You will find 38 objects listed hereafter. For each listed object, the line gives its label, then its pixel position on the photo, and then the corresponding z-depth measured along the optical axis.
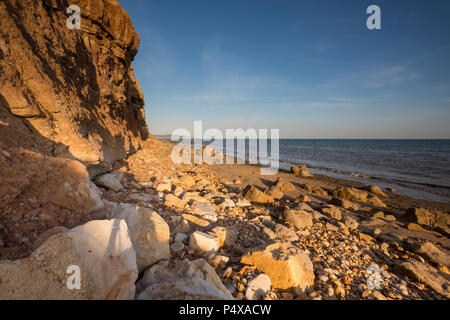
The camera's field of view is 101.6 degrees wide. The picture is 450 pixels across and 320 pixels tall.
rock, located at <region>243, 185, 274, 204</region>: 6.99
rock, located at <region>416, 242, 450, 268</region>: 4.31
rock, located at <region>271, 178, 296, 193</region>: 9.98
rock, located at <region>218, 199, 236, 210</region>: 5.41
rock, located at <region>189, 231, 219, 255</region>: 2.87
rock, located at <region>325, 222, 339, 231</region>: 5.22
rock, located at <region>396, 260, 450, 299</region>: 3.40
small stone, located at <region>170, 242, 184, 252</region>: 2.78
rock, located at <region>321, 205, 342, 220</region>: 6.35
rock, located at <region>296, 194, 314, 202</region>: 8.12
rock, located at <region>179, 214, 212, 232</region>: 3.74
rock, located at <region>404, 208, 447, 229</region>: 6.76
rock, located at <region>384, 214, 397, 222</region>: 7.16
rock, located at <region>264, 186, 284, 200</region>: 8.10
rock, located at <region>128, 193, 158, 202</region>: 4.34
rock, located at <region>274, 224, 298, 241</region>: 4.13
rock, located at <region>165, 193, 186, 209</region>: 4.56
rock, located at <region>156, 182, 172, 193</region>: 5.79
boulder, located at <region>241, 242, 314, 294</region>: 2.54
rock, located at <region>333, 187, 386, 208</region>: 8.72
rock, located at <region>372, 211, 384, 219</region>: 7.13
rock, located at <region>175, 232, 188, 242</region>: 3.01
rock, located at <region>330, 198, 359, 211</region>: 7.87
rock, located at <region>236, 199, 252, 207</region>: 5.90
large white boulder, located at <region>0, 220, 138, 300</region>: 1.38
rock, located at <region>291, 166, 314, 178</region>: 14.55
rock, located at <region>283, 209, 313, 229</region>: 5.05
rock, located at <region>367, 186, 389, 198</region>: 10.29
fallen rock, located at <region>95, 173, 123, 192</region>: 4.54
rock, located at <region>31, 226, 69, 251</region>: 1.85
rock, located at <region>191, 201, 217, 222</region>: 4.35
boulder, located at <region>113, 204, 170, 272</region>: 2.26
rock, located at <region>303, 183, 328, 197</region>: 10.00
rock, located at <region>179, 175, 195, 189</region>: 7.37
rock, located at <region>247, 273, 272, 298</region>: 2.33
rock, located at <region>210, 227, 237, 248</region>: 3.30
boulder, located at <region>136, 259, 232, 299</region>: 1.98
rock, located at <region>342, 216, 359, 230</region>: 5.70
